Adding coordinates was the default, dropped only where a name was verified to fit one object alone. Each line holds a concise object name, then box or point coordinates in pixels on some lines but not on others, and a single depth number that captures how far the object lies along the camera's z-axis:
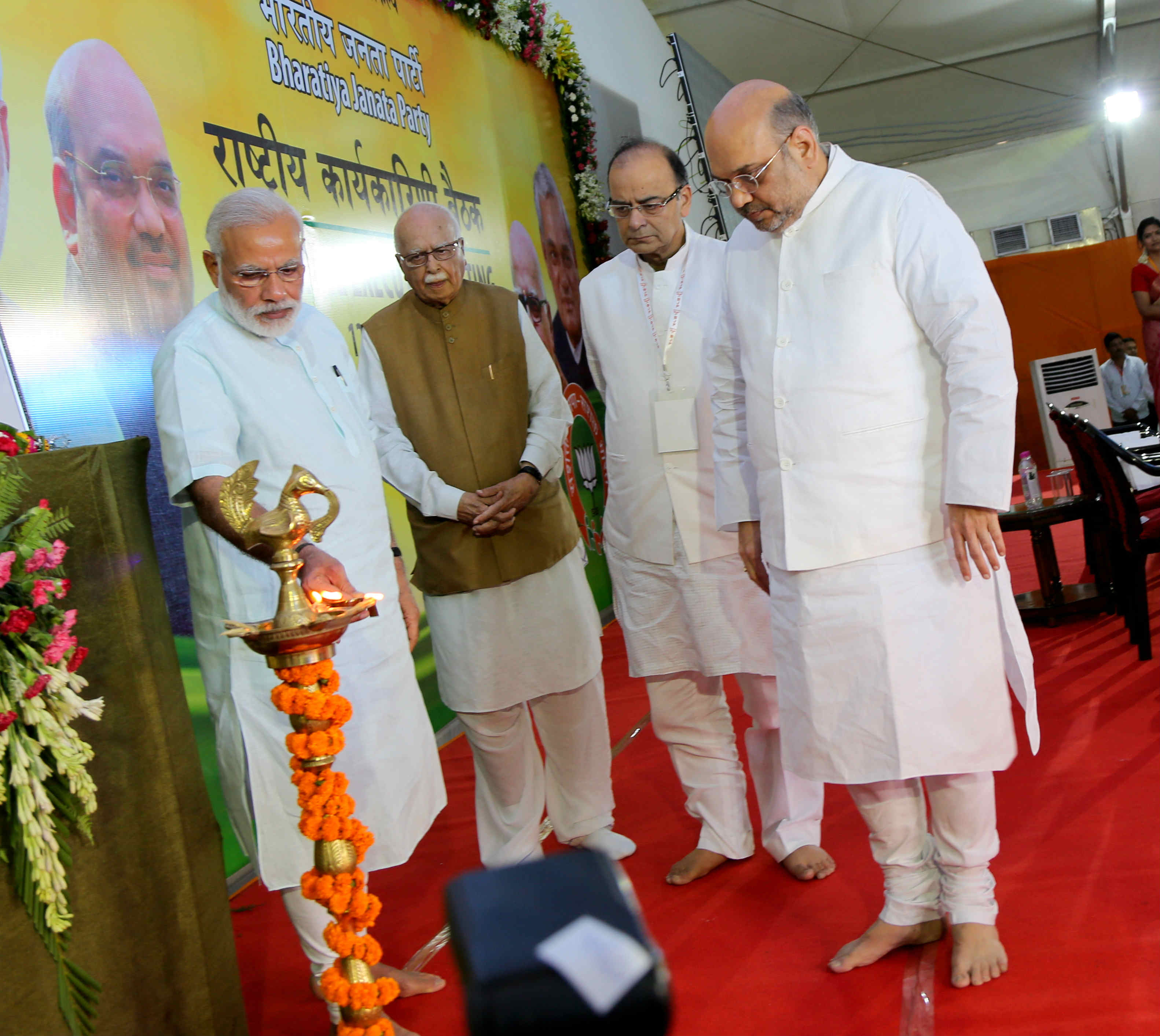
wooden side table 4.89
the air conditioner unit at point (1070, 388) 11.54
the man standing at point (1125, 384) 11.46
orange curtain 12.77
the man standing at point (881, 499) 2.03
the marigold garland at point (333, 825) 1.54
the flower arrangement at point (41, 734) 1.47
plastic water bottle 5.07
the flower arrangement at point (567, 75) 6.13
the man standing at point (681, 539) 2.75
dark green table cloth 1.66
